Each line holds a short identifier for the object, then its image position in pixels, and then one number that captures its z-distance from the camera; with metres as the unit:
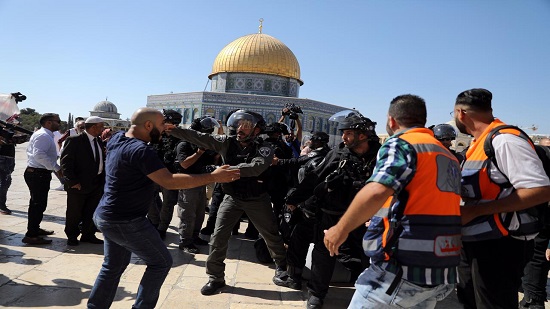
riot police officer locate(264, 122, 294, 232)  4.84
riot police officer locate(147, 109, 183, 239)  5.71
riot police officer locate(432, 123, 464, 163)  5.41
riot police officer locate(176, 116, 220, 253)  5.05
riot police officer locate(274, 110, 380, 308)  3.46
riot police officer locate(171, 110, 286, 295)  3.84
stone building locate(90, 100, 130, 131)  59.19
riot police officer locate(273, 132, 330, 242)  4.10
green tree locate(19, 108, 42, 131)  47.91
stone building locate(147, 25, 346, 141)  38.62
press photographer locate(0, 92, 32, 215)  4.93
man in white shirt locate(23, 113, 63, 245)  5.15
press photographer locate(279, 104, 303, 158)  6.48
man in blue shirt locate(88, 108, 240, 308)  2.68
